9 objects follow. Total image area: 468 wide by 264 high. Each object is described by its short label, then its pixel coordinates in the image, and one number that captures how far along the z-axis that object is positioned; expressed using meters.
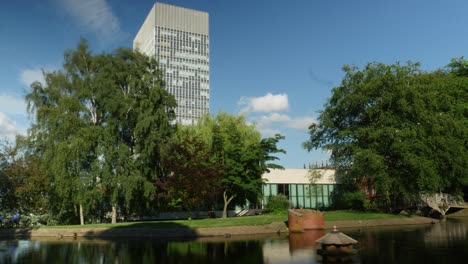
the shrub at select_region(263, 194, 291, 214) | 44.77
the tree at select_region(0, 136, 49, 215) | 40.12
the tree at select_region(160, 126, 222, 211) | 36.25
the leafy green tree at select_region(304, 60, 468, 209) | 37.28
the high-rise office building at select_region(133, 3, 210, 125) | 147.75
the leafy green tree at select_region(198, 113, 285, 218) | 41.59
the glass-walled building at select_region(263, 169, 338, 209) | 55.81
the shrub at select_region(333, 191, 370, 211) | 46.26
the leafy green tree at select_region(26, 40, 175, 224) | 38.22
